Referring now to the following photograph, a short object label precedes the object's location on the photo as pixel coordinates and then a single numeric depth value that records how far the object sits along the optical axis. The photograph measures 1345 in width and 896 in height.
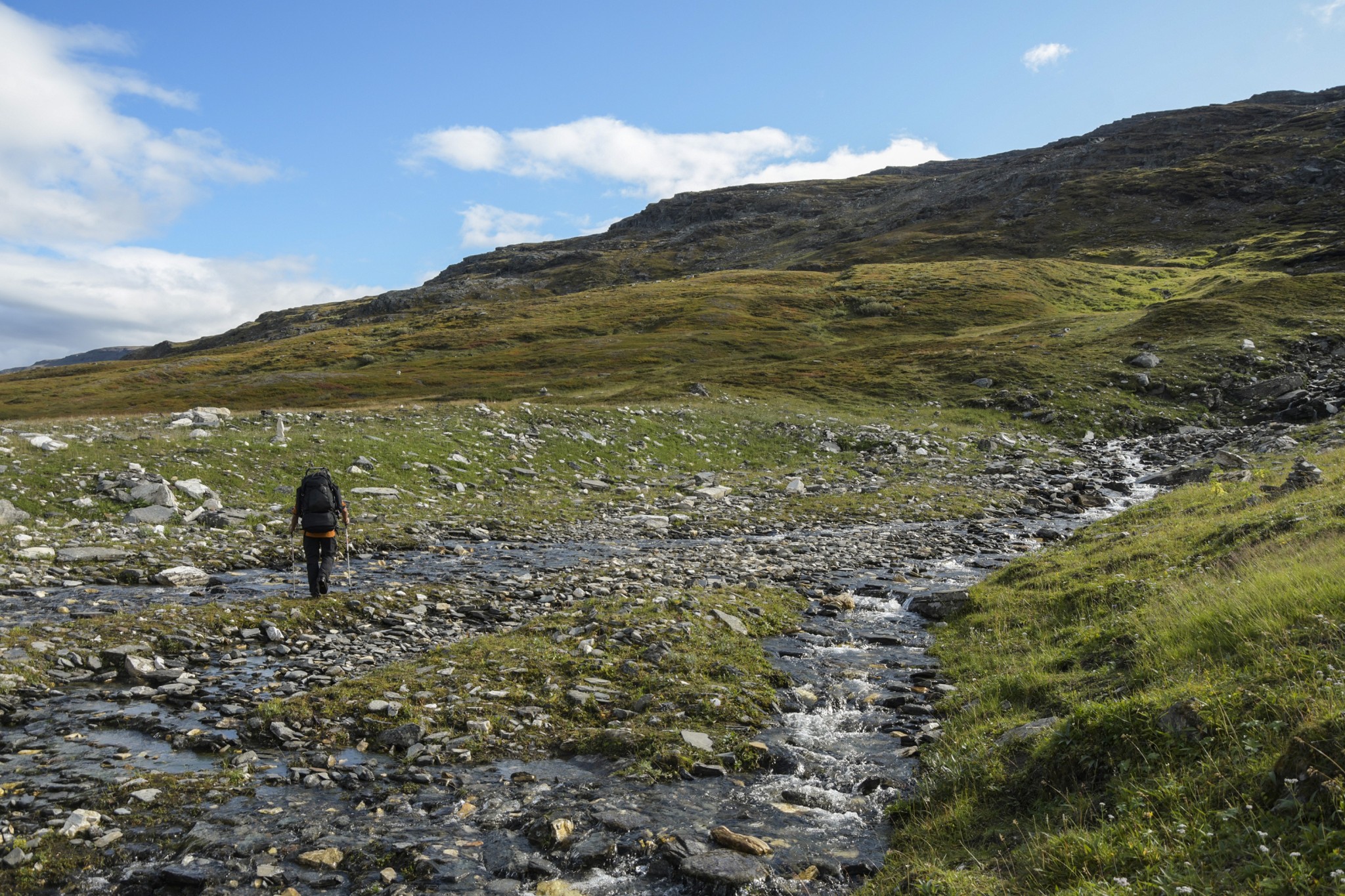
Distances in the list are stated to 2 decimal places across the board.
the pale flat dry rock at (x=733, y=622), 13.73
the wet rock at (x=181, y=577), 15.34
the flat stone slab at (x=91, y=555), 15.86
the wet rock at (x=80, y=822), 6.96
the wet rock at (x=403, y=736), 9.16
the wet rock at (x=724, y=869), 6.82
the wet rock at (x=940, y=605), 15.12
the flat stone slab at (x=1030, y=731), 8.09
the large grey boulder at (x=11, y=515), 17.70
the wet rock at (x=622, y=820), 7.68
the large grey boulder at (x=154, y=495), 20.16
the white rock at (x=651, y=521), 24.09
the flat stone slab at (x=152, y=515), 19.27
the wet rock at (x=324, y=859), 6.85
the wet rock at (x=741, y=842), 7.29
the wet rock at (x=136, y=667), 10.76
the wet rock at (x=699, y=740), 9.39
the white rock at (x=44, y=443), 22.20
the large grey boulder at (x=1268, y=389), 42.97
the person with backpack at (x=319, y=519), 14.92
